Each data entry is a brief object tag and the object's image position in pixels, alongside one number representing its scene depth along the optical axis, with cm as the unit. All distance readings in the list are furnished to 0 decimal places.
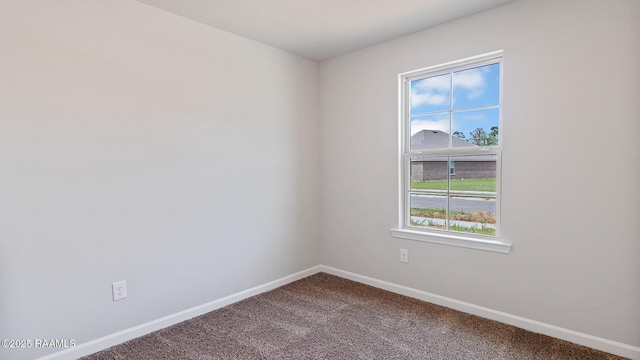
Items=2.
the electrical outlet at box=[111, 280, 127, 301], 218
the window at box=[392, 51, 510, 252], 251
